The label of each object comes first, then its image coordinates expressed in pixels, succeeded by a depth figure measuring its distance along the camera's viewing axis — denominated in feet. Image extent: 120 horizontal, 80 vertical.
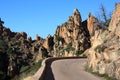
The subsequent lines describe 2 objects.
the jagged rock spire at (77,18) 368.89
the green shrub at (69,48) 346.05
